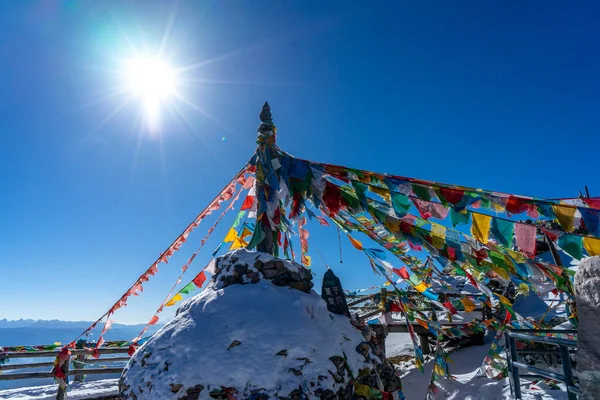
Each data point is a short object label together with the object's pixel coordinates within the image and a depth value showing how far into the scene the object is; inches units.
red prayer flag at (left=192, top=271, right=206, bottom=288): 279.1
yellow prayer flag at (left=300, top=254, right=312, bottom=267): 307.1
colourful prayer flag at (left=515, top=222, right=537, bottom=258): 139.9
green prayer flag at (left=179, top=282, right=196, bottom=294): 276.8
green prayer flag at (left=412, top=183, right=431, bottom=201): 159.6
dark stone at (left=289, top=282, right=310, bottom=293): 193.6
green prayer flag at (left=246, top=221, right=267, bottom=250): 219.5
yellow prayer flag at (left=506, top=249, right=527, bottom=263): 176.6
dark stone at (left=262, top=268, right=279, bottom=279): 192.5
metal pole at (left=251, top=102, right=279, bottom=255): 226.4
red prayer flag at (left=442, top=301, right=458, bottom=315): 245.4
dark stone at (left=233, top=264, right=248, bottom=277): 193.5
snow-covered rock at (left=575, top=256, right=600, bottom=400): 75.1
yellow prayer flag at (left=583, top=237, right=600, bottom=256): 123.4
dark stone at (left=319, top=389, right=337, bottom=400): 140.3
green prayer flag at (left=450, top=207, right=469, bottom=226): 154.8
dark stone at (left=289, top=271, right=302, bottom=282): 196.1
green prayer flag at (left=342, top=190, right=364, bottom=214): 190.2
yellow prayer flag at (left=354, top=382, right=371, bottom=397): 156.9
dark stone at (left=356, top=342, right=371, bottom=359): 171.3
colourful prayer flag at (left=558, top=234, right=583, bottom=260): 127.3
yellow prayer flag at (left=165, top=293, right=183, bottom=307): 275.5
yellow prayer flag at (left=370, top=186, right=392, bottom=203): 172.4
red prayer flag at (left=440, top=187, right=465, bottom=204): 152.9
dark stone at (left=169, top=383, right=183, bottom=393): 137.7
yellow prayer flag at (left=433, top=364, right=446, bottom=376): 307.7
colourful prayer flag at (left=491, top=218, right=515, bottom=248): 143.1
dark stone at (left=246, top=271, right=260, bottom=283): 189.6
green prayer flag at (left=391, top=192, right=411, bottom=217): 167.3
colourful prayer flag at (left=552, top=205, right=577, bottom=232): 124.4
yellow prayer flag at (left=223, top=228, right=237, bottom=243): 271.8
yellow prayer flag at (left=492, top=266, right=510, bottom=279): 170.2
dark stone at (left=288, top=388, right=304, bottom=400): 135.2
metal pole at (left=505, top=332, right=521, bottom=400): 140.7
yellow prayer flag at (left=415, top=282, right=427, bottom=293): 212.2
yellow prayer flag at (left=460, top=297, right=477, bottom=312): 231.0
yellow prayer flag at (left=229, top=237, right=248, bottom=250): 269.8
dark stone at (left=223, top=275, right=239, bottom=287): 193.5
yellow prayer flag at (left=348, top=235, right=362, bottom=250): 221.9
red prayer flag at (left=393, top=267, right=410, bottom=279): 213.3
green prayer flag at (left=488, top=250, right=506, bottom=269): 171.9
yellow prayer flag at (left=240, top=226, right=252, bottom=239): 271.9
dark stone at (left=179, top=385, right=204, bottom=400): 136.2
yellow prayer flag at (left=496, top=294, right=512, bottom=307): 207.5
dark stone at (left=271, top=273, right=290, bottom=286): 191.5
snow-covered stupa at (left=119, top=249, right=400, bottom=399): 139.3
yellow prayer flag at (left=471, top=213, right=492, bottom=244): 147.7
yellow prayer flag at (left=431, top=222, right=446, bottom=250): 170.6
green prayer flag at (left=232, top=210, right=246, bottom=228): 276.8
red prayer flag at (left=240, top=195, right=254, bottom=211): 276.7
